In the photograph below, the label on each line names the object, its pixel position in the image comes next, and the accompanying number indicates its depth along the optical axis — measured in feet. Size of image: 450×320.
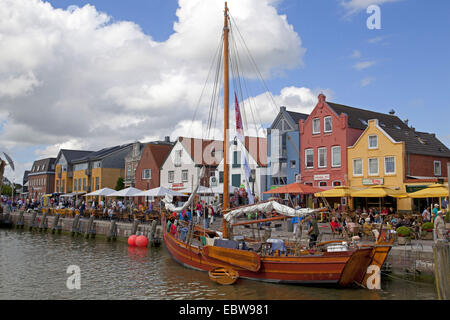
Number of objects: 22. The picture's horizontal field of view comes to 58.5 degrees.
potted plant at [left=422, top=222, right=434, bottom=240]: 65.10
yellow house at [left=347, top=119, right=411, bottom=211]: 103.14
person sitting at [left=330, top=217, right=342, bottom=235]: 69.30
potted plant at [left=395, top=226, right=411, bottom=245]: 59.77
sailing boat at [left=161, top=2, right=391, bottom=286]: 48.34
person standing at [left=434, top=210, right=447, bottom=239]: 52.61
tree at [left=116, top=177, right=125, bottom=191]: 204.46
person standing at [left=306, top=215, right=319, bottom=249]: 56.39
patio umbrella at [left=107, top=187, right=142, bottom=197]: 113.91
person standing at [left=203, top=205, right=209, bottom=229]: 90.40
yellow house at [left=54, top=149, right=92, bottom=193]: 246.06
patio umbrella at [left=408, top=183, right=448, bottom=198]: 75.77
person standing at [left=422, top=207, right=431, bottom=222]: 77.51
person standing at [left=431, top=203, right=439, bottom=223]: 74.23
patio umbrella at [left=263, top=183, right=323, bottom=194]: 84.46
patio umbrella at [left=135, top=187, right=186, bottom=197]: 106.23
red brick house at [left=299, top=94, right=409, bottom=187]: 115.24
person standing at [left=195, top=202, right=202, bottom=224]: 97.30
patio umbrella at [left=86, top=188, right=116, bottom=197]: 124.77
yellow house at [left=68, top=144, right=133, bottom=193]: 214.28
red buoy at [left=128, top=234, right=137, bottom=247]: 91.95
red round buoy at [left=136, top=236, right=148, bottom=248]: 90.84
